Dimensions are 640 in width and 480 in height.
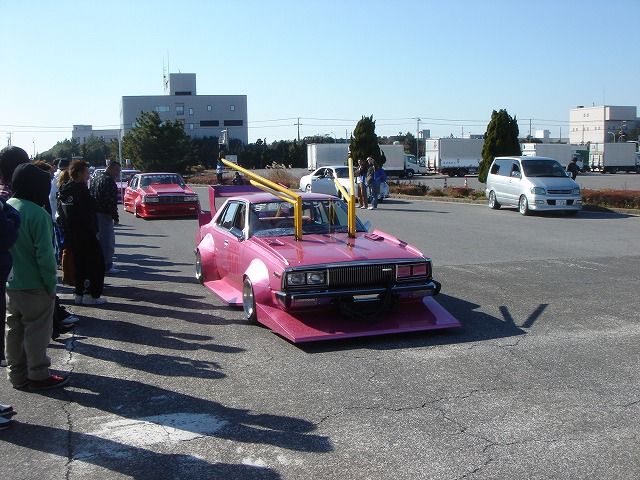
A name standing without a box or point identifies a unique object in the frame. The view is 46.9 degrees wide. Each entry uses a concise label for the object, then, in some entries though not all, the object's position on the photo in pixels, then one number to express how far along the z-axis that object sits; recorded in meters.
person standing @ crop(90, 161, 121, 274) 10.58
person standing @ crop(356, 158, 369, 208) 25.49
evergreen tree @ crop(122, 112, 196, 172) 63.78
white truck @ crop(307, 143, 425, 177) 59.62
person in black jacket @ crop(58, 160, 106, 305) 8.80
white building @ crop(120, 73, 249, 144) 102.38
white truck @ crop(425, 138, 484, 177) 63.91
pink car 7.36
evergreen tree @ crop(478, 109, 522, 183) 31.42
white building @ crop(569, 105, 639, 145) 121.69
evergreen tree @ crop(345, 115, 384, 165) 39.03
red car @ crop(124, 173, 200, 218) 22.70
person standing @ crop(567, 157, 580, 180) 27.68
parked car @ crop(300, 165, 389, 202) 28.14
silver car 21.34
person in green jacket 5.82
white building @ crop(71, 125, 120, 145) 130.62
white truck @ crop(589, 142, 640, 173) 67.31
